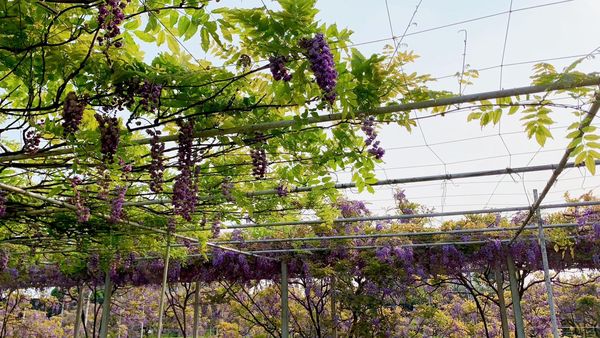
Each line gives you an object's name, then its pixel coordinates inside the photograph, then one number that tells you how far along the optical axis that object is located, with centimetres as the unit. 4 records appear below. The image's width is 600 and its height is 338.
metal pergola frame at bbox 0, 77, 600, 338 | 204
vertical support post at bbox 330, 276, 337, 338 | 832
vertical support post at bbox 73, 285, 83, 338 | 1106
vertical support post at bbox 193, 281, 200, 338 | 939
